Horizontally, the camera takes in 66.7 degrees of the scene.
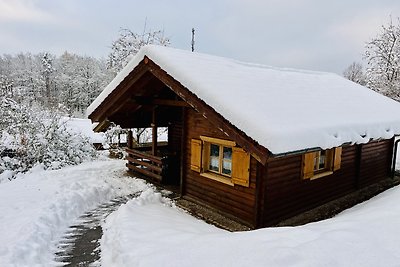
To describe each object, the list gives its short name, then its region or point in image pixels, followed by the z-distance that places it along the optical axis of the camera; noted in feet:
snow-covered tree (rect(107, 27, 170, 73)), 68.03
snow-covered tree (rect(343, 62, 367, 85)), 197.88
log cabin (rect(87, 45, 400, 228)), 19.63
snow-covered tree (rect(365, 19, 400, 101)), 80.38
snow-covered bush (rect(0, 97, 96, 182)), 36.58
